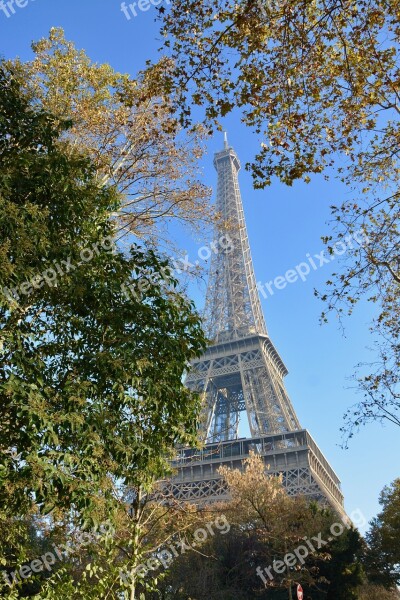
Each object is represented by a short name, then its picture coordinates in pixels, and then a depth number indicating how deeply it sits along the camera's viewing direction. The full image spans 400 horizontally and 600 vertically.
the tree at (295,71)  6.61
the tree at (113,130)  10.15
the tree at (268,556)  21.16
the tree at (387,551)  29.36
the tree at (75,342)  5.07
